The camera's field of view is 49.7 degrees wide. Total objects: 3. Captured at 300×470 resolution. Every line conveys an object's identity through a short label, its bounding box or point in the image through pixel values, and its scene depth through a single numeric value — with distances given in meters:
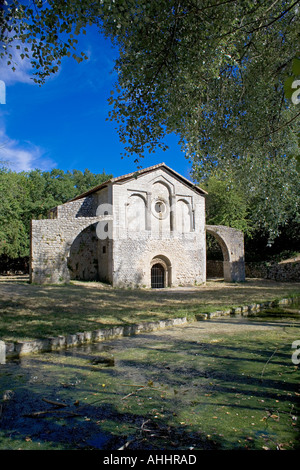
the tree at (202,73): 5.23
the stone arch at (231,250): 23.61
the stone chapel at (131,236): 17.83
